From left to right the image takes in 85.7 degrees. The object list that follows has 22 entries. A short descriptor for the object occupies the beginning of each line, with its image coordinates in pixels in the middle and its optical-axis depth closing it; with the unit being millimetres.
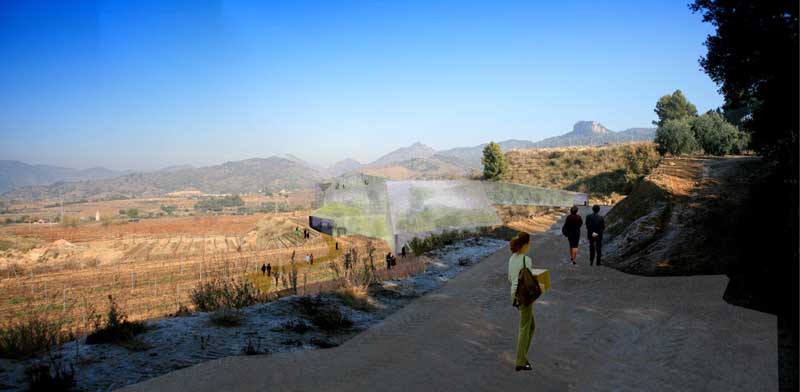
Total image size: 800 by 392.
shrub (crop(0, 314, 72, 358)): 5594
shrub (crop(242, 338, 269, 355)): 5946
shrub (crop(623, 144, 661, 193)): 36481
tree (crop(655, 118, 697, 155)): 35844
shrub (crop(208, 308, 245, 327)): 7180
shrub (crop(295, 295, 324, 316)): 8102
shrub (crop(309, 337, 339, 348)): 6507
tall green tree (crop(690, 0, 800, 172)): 7359
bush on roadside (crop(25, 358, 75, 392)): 4508
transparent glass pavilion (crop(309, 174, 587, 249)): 23656
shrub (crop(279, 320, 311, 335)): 7082
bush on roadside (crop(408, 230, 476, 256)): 18469
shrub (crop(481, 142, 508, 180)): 49500
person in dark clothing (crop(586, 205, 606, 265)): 10979
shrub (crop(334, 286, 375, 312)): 8797
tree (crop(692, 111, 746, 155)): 32312
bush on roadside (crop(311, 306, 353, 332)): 7370
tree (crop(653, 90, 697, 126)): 62094
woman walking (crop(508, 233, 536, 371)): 5152
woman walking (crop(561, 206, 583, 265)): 11328
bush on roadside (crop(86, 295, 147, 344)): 6039
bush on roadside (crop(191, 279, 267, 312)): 8625
